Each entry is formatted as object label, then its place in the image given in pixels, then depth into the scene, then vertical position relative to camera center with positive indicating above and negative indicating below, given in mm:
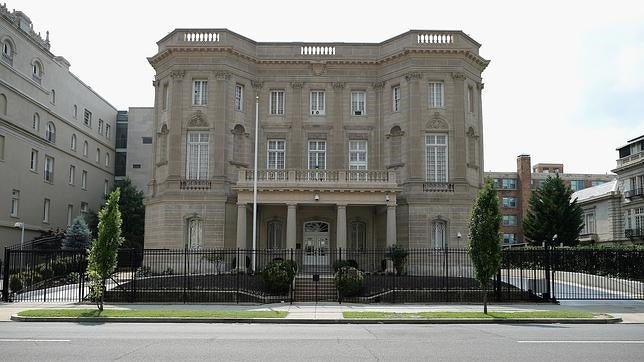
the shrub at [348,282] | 27484 -1808
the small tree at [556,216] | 63844 +2605
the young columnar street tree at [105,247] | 22609 -230
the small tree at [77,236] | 47344 +350
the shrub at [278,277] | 27703 -1591
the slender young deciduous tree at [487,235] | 22922 +226
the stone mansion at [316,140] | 41125 +7046
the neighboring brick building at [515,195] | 92688 +6837
